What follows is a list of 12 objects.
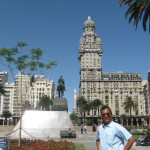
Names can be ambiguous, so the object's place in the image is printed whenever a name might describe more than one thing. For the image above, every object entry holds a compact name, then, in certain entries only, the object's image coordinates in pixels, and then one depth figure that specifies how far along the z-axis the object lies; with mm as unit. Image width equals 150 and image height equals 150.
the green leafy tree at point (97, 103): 102210
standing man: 3982
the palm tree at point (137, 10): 15478
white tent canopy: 27966
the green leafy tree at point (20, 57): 19083
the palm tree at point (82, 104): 101688
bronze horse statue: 34034
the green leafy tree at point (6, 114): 114388
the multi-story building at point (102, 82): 126305
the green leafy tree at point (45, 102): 96834
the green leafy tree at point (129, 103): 89770
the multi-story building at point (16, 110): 134551
